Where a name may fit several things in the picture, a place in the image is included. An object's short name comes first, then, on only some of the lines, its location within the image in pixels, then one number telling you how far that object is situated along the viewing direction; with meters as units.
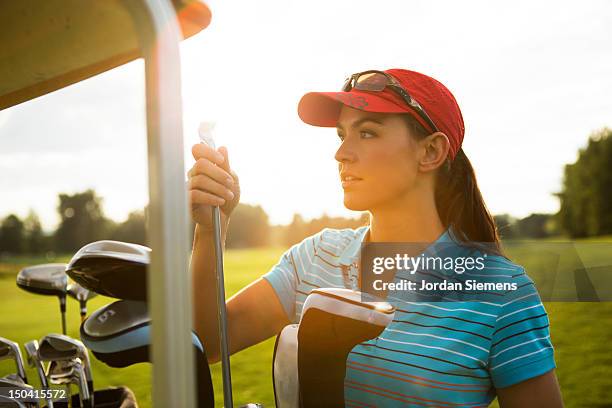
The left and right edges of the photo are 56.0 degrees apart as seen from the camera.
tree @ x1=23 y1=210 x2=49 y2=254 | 28.59
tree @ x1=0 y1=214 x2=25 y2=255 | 27.28
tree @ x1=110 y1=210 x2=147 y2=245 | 23.02
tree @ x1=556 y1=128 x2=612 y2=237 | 32.00
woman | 1.28
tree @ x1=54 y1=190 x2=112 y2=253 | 28.70
